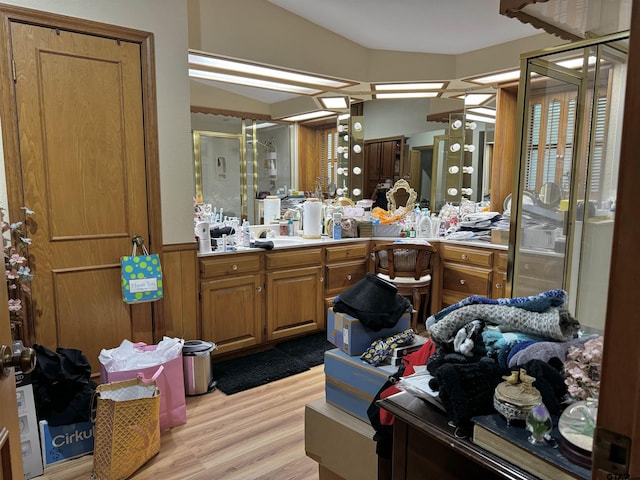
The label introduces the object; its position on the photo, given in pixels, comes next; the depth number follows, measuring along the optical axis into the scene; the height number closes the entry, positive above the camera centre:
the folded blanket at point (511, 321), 1.12 -0.36
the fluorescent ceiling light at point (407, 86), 4.09 +0.91
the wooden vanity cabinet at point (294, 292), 3.42 -0.89
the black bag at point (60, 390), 2.06 -0.99
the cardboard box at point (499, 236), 3.56 -0.43
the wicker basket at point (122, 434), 1.96 -1.15
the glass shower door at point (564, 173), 2.48 +0.07
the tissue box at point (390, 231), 4.18 -0.46
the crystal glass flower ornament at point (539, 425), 0.85 -0.47
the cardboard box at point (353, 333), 1.63 -0.57
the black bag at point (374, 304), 1.66 -0.47
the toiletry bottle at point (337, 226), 3.94 -0.39
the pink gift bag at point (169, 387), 2.33 -1.12
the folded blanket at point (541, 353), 1.05 -0.41
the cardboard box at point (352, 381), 1.50 -0.71
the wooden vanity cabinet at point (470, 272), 3.55 -0.74
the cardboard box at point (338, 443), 1.51 -0.94
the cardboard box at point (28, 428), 1.94 -1.10
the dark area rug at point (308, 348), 3.29 -1.32
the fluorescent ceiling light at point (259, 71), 3.21 +0.89
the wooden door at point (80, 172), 2.33 +0.05
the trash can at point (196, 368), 2.73 -1.17
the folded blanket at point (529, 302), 1.17 -0.33
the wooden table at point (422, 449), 1.03 -0.65
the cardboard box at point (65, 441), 2.07 -1.25
